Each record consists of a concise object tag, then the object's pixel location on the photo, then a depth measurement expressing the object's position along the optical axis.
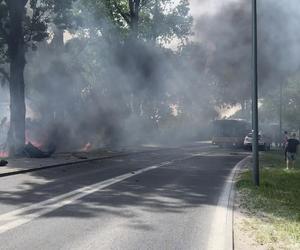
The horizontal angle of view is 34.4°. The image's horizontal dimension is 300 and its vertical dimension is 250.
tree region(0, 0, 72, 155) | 22.78
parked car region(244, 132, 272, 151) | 34.28
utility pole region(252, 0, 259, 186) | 11.58
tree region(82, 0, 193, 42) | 37.12
